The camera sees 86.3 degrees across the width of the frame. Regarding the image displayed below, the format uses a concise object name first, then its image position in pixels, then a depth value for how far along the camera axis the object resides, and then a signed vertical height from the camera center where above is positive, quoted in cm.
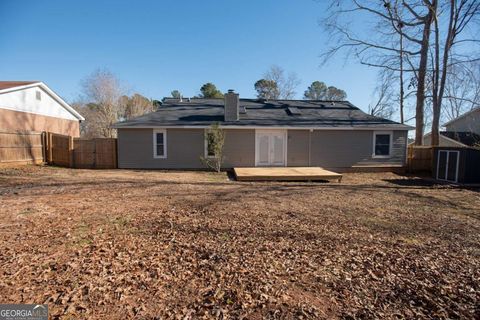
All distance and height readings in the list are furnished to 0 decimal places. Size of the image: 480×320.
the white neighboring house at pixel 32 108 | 1463 +225
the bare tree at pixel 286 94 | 3547 +723
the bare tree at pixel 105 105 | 3041 +463
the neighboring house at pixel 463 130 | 2462 +199
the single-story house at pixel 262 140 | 1359 +31
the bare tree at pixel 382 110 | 2928 +438
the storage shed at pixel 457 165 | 1147 -76
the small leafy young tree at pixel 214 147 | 1230 -10
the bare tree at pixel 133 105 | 3262 +506
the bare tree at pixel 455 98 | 1767 +500
